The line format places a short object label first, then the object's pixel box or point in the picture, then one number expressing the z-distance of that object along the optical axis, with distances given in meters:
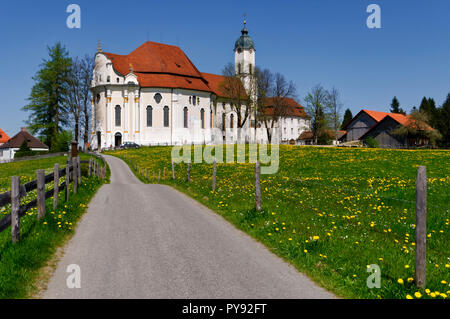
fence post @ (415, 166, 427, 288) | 5.39
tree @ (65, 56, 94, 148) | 65.31
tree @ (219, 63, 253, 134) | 69.25
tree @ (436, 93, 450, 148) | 67.94
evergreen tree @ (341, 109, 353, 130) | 131.25
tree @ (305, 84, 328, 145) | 75.56
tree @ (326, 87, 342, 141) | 76.50
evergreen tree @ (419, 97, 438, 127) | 71.27
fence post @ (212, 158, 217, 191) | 16.20
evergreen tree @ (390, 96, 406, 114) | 121.30
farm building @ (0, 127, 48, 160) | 78.94
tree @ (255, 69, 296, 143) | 69.94
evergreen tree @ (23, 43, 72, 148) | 66.72
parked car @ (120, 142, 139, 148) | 65.00
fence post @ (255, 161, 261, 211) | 10.81
